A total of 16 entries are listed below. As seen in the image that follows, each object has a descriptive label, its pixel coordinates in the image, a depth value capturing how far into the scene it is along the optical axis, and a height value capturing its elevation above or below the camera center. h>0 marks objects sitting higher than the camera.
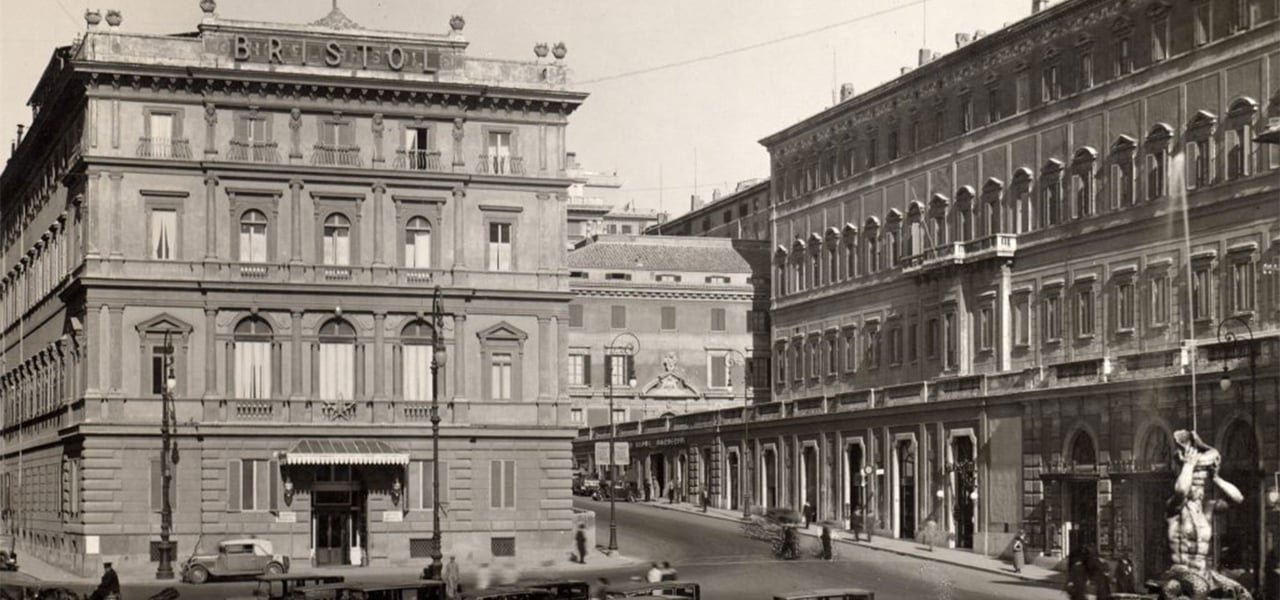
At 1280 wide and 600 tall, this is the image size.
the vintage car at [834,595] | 36.34 -3.25
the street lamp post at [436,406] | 56.19 +0.34
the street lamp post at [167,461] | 63.34 -1.29
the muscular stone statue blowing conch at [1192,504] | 38.02 -1.74
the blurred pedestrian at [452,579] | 50.29 -4.11
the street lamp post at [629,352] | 121.81 +3.85
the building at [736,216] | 135.38 +14.00
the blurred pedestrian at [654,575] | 51.59 -4.07
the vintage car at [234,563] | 62.47 -4.40
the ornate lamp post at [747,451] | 102.12 -1.78
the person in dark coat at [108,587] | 41.56 -3.44
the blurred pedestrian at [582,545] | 70.25 -4.41
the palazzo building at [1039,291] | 64.25 +5.02
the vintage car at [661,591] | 37.91 -3.40
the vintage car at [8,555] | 63.89 -4.57
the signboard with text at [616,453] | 79.19 -1.45
